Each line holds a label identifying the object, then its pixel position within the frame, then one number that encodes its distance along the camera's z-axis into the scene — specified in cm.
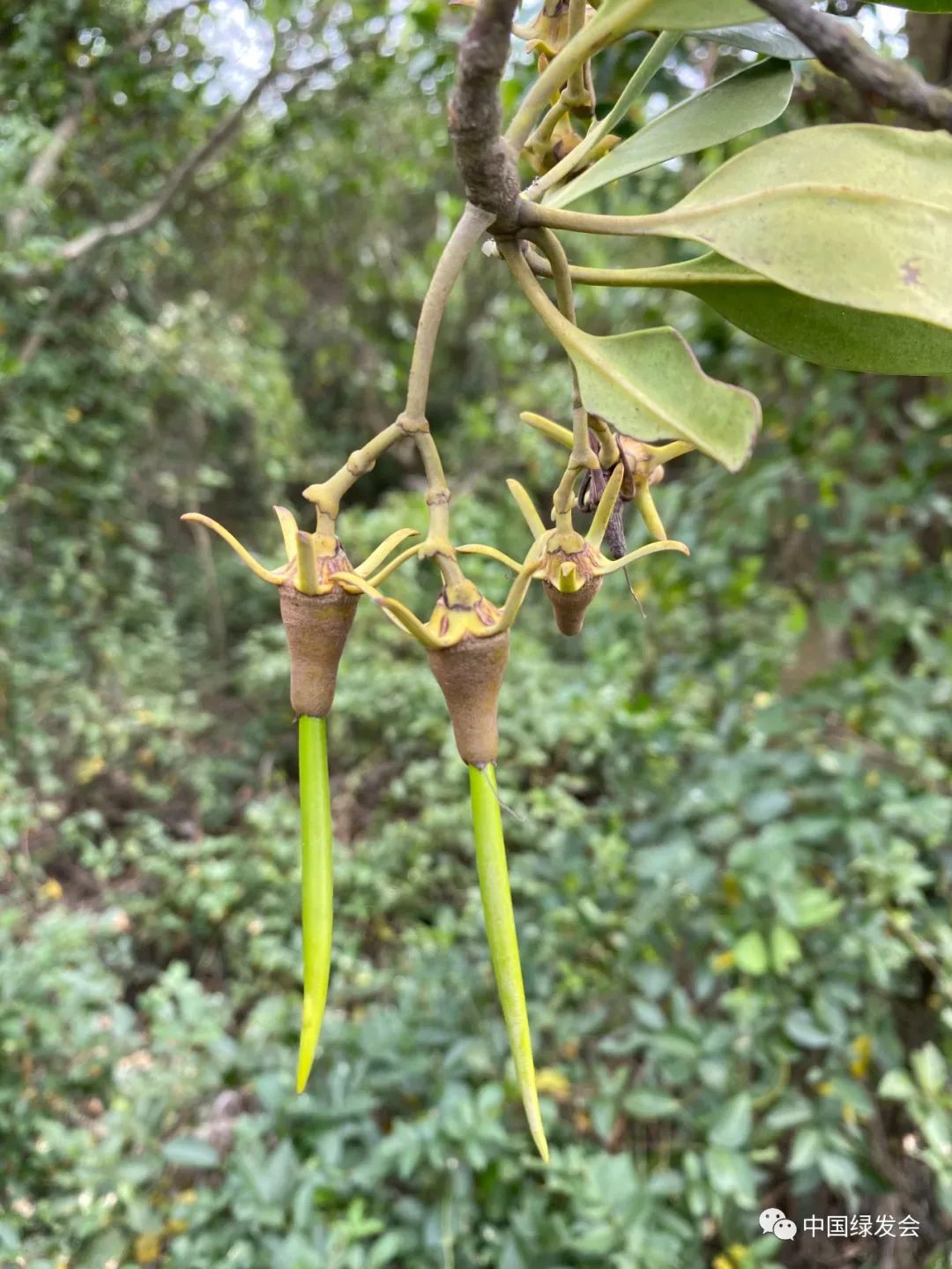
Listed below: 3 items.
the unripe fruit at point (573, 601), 29
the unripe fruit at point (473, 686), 28
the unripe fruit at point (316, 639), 27
